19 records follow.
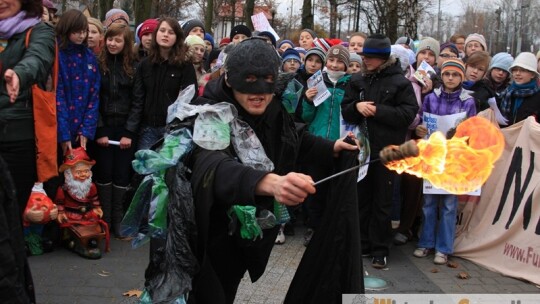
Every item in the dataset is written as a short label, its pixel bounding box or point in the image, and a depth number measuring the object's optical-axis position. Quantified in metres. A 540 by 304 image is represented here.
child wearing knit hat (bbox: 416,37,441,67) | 7.71
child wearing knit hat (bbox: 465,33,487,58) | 8.20
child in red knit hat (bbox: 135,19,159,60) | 6.61
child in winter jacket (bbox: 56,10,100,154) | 5.31
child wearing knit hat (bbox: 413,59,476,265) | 5.77
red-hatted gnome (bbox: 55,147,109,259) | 5.34
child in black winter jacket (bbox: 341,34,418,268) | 5.53
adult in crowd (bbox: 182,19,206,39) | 7.96
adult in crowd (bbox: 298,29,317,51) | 9.33
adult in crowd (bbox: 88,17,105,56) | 6.12
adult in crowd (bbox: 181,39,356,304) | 2.37
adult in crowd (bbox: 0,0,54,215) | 3.32
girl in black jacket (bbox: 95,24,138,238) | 5.84
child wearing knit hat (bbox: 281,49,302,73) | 6.91
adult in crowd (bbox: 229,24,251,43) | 8.16
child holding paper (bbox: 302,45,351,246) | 6.05
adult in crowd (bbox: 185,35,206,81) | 6.97
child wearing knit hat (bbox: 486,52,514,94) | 6.66
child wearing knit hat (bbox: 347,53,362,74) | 6.98
